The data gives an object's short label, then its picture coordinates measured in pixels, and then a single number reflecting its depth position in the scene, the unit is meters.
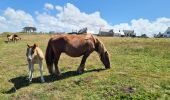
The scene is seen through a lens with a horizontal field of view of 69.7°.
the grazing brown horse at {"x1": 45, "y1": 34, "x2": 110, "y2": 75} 6.08
